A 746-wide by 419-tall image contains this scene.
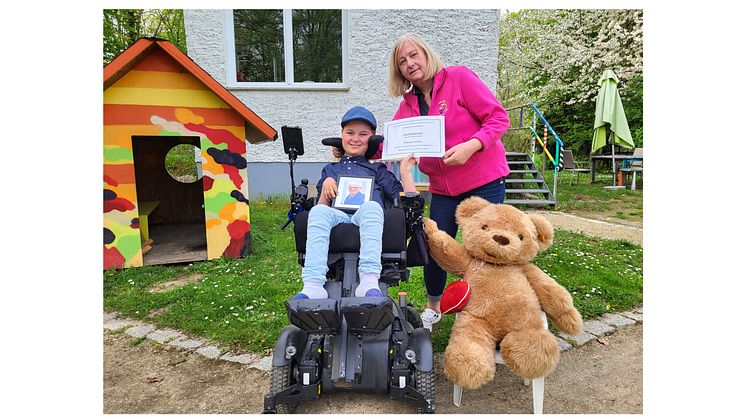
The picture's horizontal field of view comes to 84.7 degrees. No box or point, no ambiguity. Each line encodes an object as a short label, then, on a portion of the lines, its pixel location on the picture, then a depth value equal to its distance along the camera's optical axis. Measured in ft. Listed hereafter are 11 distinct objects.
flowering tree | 46.21
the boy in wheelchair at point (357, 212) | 7.26
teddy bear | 6.76
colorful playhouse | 15.19
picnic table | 37.38
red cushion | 7.56
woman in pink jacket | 8.55
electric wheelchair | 6.46
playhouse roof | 14.23
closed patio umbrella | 34.91
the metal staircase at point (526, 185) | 28.60
